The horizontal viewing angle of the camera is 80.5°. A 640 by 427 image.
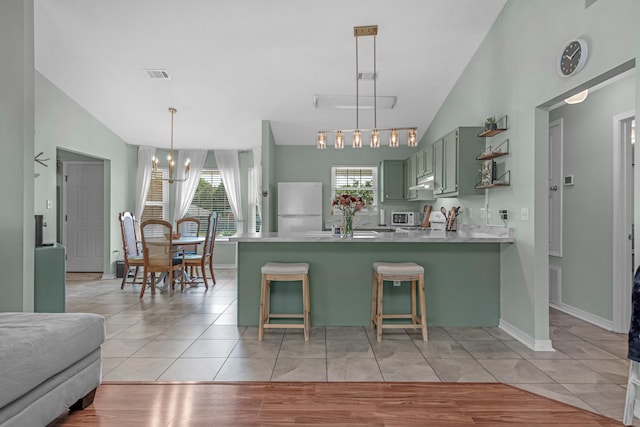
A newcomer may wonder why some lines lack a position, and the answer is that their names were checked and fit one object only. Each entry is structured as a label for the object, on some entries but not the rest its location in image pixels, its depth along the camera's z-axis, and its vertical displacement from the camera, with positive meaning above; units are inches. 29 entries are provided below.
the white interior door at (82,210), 273.3 +1.9
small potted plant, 142.2 +34.1
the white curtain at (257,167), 277.7 +34.3
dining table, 203.6 -15.8
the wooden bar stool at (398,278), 128.4 -22.1
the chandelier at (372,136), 140.3 +29.3
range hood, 199.0 +16.8
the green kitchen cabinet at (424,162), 199.0 +28.8
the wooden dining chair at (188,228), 293.6 -11.9
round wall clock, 98.7 +42.6
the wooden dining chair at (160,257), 202.2 -24.1
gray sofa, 63.9 -28.6
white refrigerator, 245.9 +3.9
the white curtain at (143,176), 280.7 +27.4
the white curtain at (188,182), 287.3 +23.6
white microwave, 259.9 -3.4
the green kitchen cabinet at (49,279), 133.8 -24.5
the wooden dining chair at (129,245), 215.2 -18.9
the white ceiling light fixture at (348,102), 205.9 +61.8
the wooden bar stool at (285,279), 129.0 -22.7
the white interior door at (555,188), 168.6 +11.5
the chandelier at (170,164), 202.4 +26.2
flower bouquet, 140.6 +2.3
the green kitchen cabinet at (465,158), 158.9 +23.2
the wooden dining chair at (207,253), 216.3 -23.7
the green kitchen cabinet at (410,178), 233.3 +23.0
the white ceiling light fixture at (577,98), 131.0 +40.9
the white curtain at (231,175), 289.9 +29.1
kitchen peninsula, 145.7 -25.8
